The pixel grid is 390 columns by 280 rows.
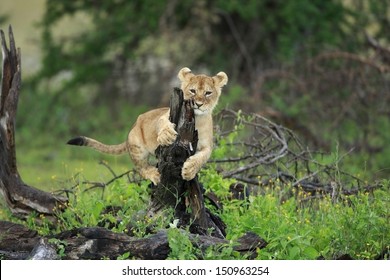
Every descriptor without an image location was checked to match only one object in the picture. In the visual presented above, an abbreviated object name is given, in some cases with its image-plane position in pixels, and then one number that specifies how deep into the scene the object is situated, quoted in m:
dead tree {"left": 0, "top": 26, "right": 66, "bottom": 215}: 15.42
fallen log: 13.07
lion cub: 13.52
